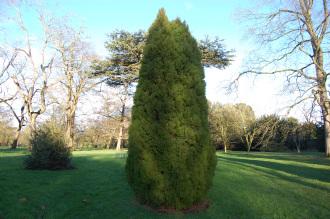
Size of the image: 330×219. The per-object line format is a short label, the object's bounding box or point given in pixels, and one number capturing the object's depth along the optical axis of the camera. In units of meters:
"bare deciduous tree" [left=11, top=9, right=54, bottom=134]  26.55
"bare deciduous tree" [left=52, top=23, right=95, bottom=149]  28.05
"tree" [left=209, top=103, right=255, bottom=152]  34.66
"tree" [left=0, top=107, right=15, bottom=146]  40.03
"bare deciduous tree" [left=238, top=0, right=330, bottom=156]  17.80
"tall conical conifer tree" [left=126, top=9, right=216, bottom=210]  5.20
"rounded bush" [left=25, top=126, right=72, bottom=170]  10.45
